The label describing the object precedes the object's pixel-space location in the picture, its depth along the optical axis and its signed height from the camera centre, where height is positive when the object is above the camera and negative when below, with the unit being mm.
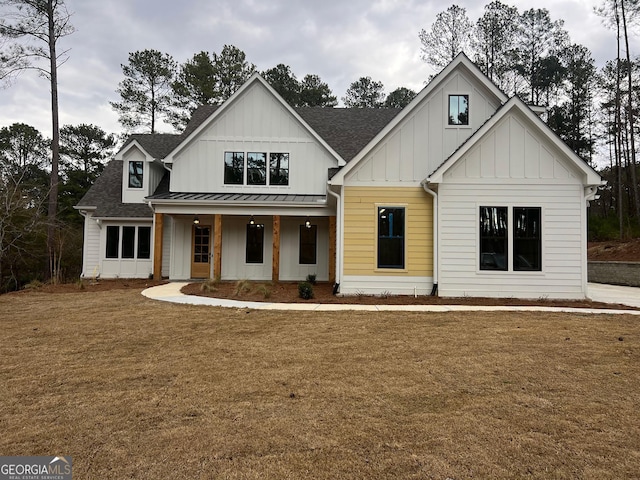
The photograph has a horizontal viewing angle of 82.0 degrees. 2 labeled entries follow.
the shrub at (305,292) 9891 -1072
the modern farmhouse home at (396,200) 9945 +1638
